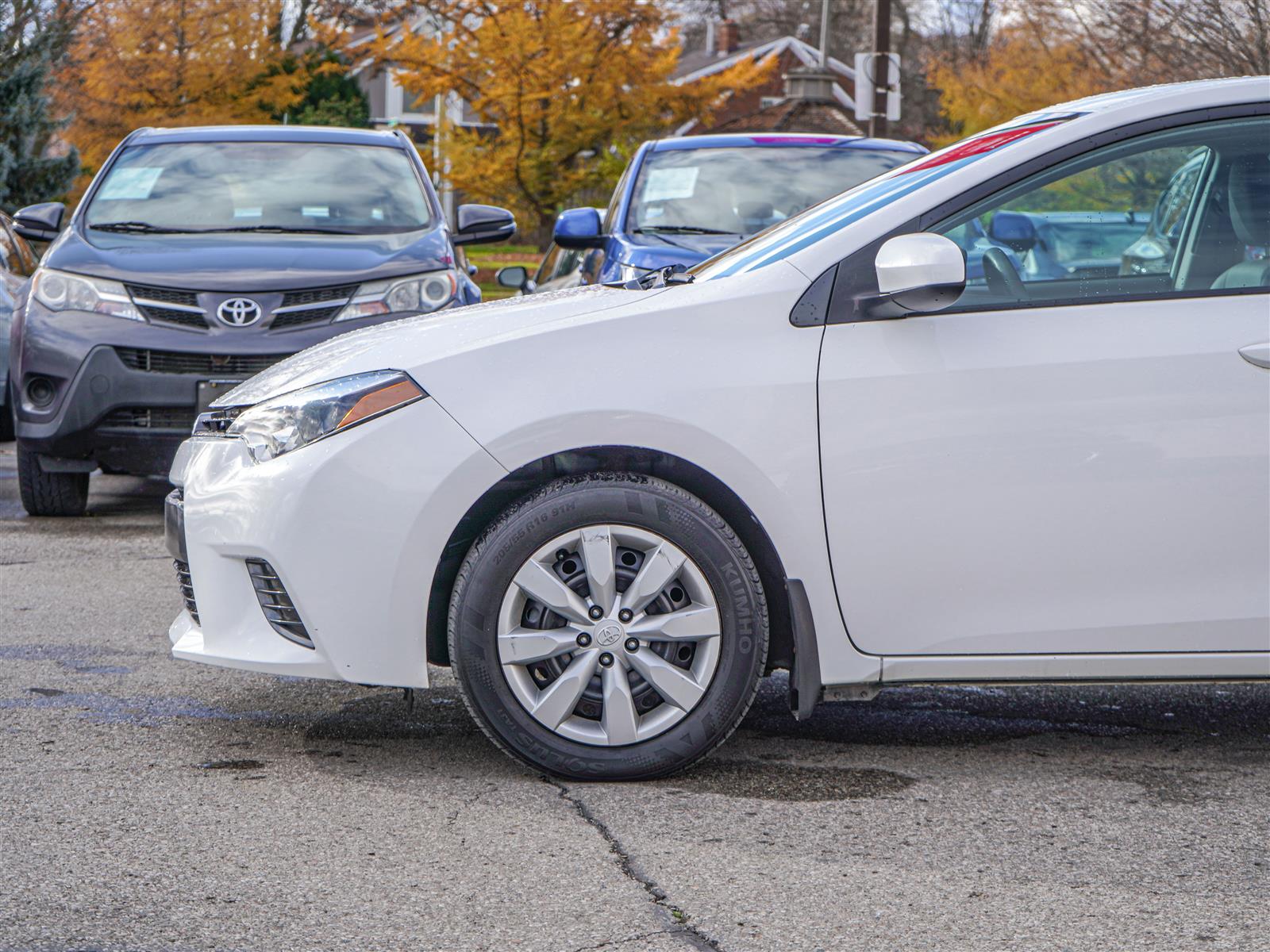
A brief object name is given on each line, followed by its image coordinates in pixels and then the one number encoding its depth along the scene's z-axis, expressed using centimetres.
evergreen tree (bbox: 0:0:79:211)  2444
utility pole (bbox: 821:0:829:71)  3381
